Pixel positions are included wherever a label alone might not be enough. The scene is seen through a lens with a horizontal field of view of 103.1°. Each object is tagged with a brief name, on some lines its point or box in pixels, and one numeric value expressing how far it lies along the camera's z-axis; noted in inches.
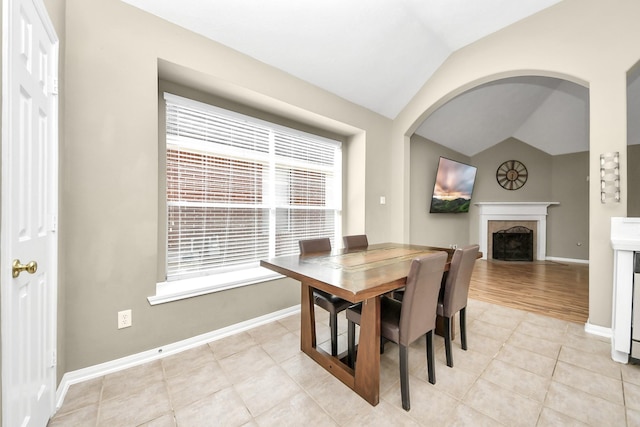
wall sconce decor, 88.4
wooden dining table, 54.2
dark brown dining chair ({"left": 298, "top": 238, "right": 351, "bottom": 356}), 75.6
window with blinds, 94.6
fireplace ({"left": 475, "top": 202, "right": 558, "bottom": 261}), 236.5
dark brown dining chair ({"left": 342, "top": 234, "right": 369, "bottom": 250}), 107.7
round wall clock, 241.8
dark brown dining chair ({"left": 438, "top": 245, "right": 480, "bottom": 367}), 73.0
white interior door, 37.5
